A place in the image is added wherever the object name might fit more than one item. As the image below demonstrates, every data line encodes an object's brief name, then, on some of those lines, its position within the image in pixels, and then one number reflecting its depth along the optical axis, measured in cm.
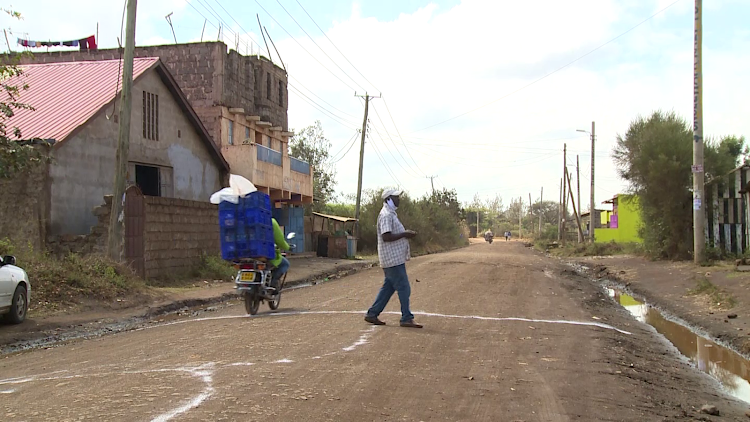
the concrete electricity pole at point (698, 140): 2064
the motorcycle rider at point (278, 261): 1203
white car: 1056
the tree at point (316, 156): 6031
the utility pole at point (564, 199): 5316
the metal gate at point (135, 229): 1697
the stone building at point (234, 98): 2908
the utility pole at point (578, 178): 5209
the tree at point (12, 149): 1276
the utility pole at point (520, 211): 11054
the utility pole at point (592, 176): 4319
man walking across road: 934
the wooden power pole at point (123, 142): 1565
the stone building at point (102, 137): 1844
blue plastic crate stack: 1145
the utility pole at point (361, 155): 3795
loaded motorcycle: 1129
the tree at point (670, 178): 2598
